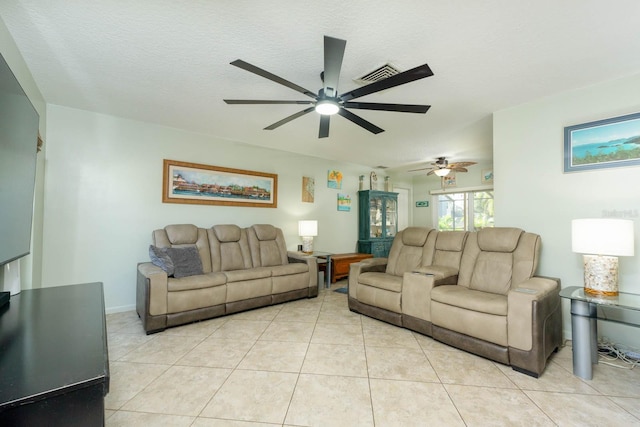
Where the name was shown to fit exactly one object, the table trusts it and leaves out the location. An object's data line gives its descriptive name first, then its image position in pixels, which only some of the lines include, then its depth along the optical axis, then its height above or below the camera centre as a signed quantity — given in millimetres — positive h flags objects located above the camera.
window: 6180 +264
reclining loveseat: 2104 -661
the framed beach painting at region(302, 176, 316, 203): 5180 +584
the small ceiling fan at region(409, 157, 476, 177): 4695 +935
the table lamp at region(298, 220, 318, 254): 4719 -167
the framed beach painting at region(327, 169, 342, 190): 5600 +839
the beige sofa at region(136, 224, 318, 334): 2822 -673
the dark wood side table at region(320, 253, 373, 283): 5066 -804
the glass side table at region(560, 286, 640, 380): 1987 -725
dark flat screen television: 1212 +260
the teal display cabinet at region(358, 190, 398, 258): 6004 -28
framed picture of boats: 3762 +496
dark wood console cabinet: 685 -432
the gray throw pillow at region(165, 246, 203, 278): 3105 -480
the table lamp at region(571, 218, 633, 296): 2018 -184
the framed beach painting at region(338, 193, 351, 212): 5797 +378
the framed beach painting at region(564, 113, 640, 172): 2369 +702
